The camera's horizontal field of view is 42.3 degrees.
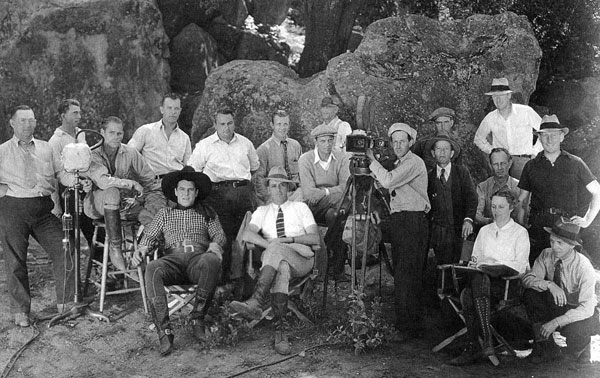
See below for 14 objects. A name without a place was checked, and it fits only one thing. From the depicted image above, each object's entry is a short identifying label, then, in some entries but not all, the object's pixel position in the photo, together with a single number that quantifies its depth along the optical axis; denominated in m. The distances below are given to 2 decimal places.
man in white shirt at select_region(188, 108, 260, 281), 7.52
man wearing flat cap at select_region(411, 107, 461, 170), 6.95
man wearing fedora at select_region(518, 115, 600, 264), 6.60
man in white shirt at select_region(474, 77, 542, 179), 7.64
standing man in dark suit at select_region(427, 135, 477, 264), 6.74
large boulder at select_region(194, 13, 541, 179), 8.95
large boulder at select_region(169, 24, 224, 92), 11.38
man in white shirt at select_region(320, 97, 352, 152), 7.76
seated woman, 6.04
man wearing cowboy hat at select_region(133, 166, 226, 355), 6.30
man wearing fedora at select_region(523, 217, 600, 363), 5.98
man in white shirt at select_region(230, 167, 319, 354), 6.39
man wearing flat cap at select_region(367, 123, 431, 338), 6.52
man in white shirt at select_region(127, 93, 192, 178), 7.68
